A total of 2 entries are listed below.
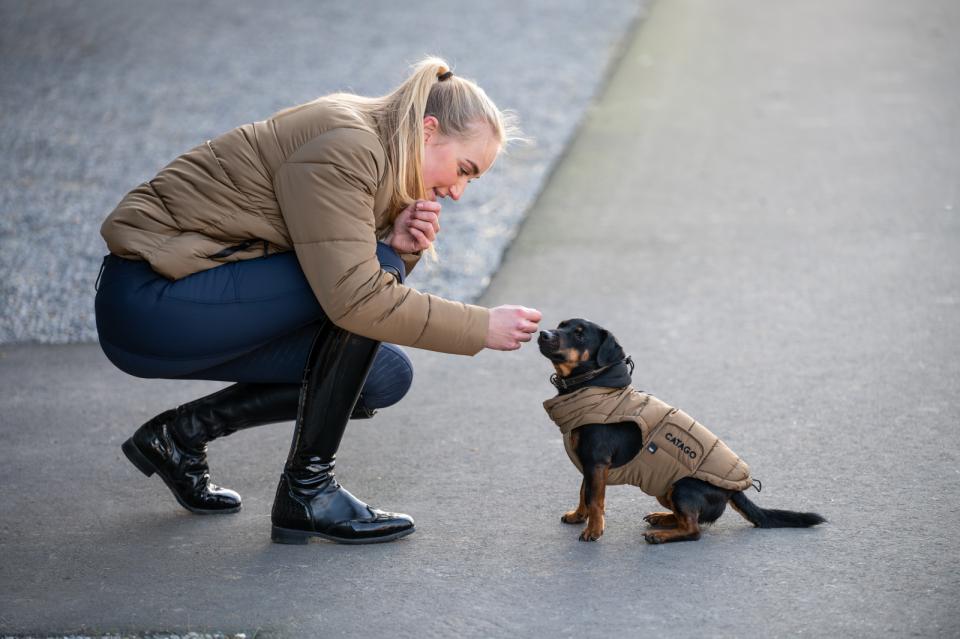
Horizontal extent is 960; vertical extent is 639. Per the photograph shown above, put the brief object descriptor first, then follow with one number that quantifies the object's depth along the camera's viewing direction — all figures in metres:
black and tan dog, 6.68
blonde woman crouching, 6.30
